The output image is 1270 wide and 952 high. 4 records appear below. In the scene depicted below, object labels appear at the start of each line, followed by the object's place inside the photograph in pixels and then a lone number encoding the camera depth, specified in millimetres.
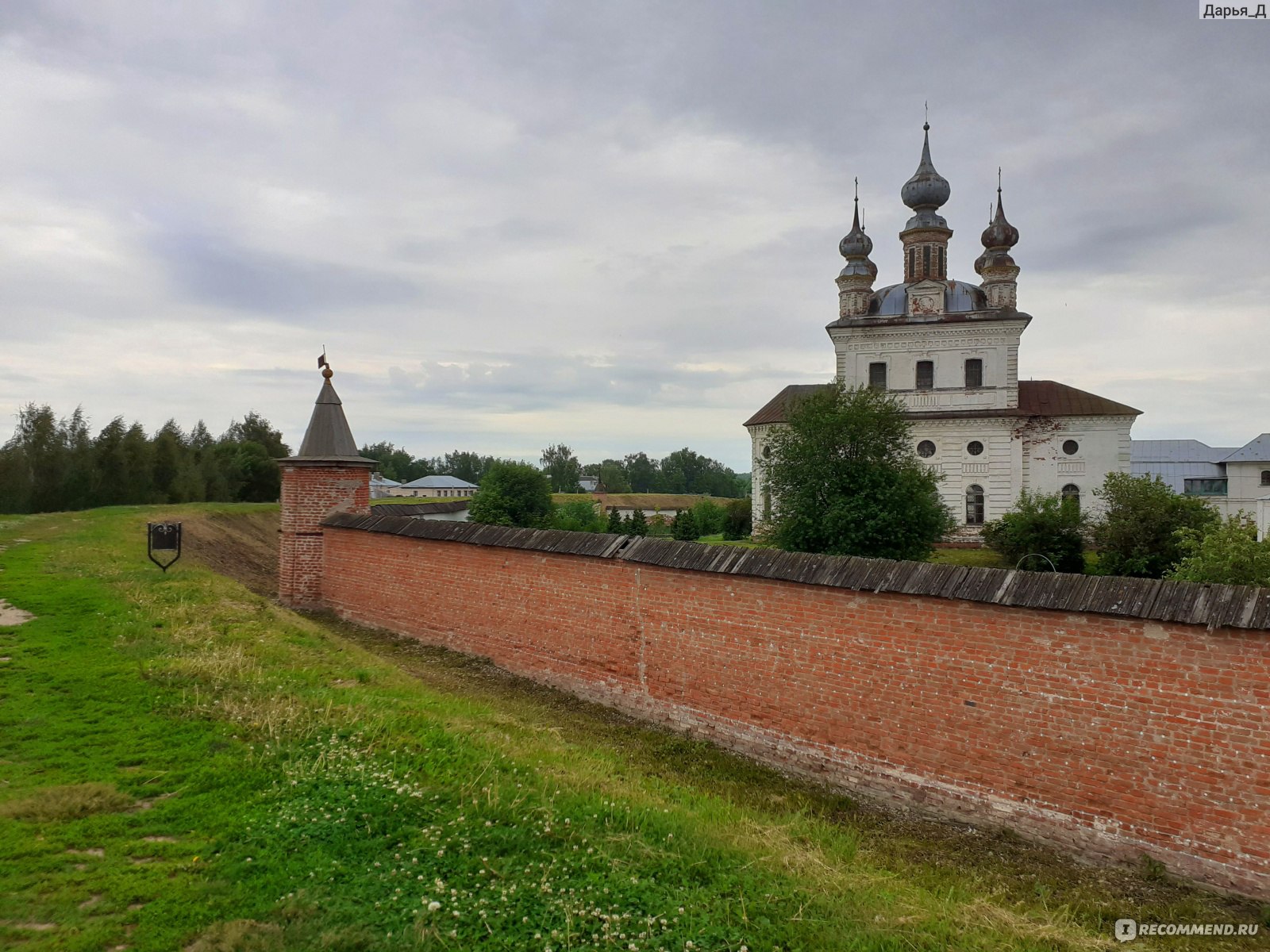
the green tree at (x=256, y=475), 41781
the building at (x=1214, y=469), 37719
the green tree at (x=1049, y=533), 20547
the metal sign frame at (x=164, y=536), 11094
